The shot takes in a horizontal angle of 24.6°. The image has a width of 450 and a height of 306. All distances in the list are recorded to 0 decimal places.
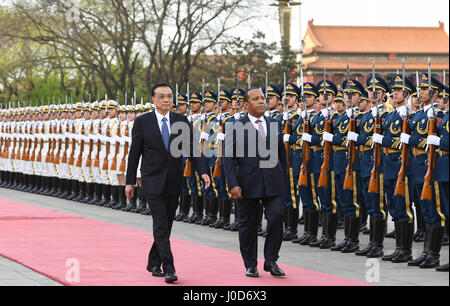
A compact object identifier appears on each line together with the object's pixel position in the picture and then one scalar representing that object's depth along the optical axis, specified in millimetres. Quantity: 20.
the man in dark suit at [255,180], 8891
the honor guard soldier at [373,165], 10664
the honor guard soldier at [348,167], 11180
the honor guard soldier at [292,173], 12227
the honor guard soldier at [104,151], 18641
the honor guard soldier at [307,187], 11820
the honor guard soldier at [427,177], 9492
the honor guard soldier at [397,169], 10164
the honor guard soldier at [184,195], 15469
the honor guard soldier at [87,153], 19562
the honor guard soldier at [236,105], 13918
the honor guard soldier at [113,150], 18328
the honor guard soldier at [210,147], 14469
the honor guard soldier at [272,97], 12695
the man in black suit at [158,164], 8758
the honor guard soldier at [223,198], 14148
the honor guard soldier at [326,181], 11508
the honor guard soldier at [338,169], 11422
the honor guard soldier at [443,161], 9250
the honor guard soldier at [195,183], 15023
